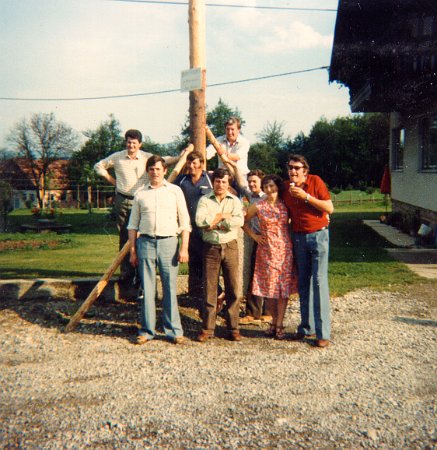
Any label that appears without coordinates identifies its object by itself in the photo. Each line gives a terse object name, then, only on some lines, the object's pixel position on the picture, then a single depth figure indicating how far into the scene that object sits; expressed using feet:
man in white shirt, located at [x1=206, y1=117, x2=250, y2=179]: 21.71
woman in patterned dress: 18.17
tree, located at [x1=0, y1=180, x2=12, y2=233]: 65.10
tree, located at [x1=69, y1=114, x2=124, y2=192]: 189.16
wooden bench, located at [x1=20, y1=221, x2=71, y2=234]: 62.75
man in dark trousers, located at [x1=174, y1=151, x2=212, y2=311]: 19.90
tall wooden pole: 21.63
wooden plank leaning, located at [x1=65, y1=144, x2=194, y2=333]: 19.44
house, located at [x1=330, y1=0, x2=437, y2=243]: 37.50
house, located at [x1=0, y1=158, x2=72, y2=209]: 192.65
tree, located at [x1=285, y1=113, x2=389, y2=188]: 142.20
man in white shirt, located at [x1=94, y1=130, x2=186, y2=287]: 21.81
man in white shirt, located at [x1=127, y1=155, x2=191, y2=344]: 17.93
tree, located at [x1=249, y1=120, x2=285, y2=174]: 156.15
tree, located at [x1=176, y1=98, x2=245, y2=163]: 130.41
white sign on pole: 20.90
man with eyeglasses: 17.24
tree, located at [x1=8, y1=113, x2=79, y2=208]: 191.93
